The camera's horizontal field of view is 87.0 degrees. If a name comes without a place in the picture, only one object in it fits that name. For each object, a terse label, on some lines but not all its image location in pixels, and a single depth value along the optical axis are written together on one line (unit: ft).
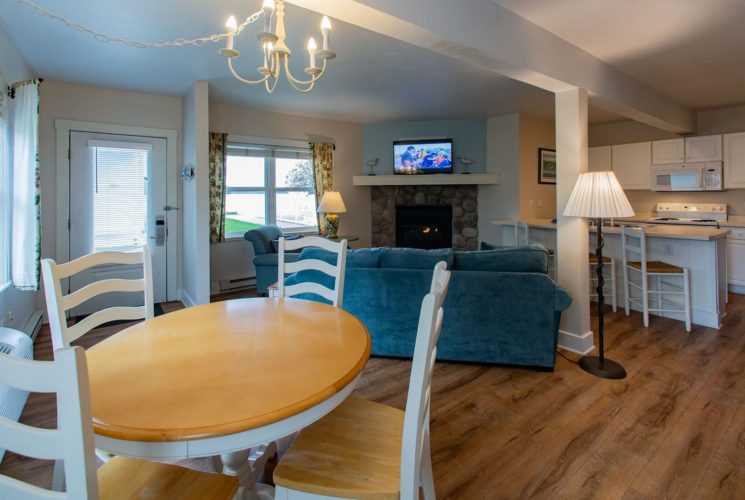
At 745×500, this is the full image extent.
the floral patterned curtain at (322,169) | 19.56
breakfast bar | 11.88
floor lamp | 8.71
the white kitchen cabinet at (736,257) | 15.76
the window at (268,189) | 17.76
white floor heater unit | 6.17
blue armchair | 15.48
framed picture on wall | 20.08
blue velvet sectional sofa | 8.93
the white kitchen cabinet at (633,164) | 19.27
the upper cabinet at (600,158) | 20.46
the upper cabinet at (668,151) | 18.11
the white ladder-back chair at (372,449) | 3.34
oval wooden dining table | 2.86
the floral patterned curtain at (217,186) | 16.67
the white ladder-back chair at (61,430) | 2.14
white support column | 10.18
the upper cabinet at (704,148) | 17.10
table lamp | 17.92
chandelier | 5.55
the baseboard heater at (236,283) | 17.28
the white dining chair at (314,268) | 6.77
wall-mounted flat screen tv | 20.24
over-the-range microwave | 17.28
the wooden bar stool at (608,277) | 13.60
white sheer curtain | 9.52
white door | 13.91
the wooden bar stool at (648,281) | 11.84
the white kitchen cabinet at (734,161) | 16.52
